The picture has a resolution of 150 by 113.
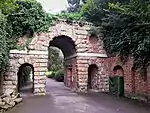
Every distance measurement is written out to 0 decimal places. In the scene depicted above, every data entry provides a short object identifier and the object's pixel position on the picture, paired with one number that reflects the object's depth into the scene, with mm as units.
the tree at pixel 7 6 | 8075
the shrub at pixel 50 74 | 21479
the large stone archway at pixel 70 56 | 9858
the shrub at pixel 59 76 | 18366
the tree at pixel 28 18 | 9876
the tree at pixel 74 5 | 17427
